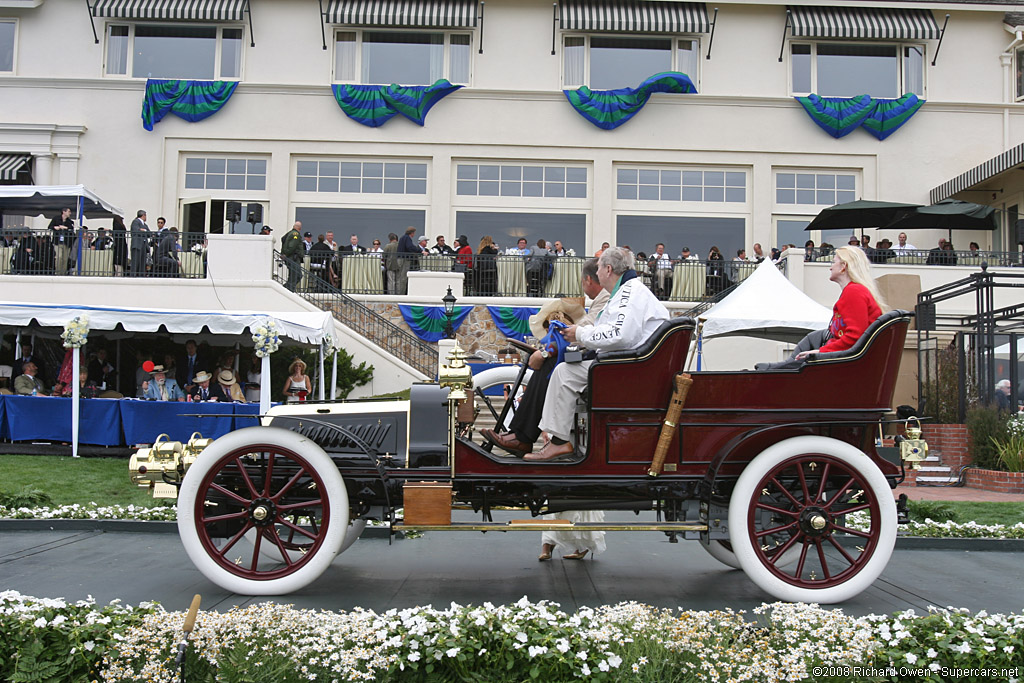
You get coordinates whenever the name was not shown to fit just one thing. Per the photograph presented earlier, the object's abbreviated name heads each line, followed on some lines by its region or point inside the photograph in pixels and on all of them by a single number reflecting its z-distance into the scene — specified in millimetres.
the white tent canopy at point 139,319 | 12836
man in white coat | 4949
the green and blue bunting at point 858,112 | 23500
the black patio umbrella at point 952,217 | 18281
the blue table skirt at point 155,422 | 12484
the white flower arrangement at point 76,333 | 12445
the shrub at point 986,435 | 11852
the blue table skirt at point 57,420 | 12617
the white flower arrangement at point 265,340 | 12375
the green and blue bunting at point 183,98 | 23078
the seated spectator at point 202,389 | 13914
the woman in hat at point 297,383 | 13672
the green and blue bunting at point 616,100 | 23344
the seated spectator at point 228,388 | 14227
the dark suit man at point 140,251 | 18062
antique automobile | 4656
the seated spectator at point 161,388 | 13842
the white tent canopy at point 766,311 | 13516
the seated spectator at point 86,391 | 13935
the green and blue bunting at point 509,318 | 19547
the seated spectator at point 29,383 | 13633
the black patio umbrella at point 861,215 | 18984
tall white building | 23453
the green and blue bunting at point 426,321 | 19375
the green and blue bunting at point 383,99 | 23297
